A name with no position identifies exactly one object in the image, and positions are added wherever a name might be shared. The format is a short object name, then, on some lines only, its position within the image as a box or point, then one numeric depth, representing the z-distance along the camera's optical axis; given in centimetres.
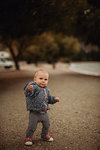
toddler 318
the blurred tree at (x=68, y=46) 3844
